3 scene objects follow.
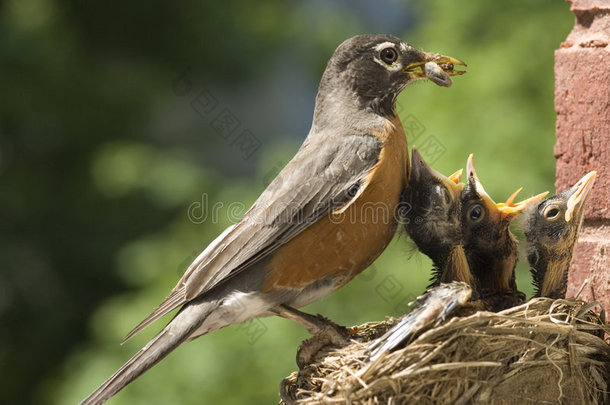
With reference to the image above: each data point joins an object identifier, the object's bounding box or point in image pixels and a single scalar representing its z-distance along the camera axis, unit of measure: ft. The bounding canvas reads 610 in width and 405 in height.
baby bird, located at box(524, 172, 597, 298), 19.03
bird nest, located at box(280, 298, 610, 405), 15.94
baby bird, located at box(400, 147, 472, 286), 20.56
